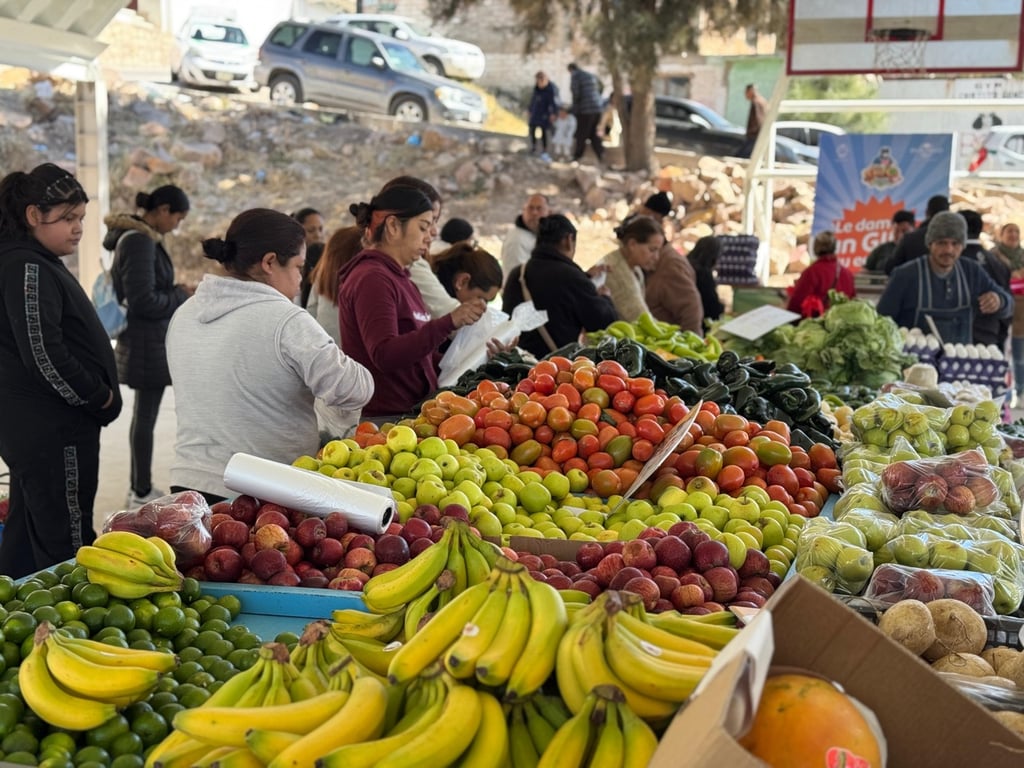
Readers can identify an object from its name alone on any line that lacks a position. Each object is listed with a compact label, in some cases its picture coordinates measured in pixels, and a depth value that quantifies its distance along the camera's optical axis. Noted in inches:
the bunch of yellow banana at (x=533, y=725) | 63.1
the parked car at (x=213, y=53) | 876.6
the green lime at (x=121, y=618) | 92.0
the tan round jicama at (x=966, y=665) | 91.4
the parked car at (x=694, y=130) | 915.4
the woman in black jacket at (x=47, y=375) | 162.2
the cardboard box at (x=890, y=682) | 58.5
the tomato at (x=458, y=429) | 158.7
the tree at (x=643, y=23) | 721.0
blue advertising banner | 451.5
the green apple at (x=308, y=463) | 138.0
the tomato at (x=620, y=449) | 159.9
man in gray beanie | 306.0
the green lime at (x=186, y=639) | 93.5
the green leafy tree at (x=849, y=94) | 1108.5
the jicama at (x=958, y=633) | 96.2
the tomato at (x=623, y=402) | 168.9
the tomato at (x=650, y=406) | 167.5
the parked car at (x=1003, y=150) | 772.0
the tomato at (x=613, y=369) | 175.0
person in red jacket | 358.9
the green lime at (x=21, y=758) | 72.4
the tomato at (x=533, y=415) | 163.5
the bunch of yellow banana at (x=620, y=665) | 62.1
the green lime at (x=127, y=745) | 73.8
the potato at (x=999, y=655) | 94.7
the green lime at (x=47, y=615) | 89.0
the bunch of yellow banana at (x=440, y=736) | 59.1
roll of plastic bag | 117.0
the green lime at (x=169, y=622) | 94.0
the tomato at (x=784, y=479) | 153.3
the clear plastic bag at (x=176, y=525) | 109.1
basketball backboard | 401.4
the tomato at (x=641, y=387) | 170.9
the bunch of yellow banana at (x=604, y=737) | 59.3
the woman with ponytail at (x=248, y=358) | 144.6
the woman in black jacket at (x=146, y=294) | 248.7
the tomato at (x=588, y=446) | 160.4
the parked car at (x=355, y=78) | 868.6
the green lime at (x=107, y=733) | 74.1
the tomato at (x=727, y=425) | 164.9
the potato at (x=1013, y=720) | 79.2
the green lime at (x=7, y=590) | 94.0
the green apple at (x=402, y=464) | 140.6
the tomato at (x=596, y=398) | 168.7
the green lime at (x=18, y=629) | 86.9
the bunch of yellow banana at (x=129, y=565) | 95.3
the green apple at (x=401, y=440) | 144.4
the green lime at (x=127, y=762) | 72.4
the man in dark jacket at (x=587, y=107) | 821.9
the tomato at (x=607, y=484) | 153.6
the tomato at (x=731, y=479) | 150.3
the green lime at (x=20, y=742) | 73.3
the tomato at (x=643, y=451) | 160.4
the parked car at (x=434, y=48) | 988.6
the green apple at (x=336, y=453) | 141.8
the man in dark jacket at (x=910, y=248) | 374.0
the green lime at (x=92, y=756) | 72.5
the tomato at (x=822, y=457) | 164.6
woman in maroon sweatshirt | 175.5
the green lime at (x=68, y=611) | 91.3
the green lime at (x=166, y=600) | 96.4
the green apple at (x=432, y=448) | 143.9
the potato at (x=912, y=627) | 94.9
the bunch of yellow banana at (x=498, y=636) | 63.2
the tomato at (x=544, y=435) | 163.3
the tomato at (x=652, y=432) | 162.4
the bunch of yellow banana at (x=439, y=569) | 81.6
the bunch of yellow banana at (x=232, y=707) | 62.1
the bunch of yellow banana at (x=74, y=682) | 73.5
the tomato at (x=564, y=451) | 159.5
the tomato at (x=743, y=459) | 154.4
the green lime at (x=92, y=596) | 93.3
